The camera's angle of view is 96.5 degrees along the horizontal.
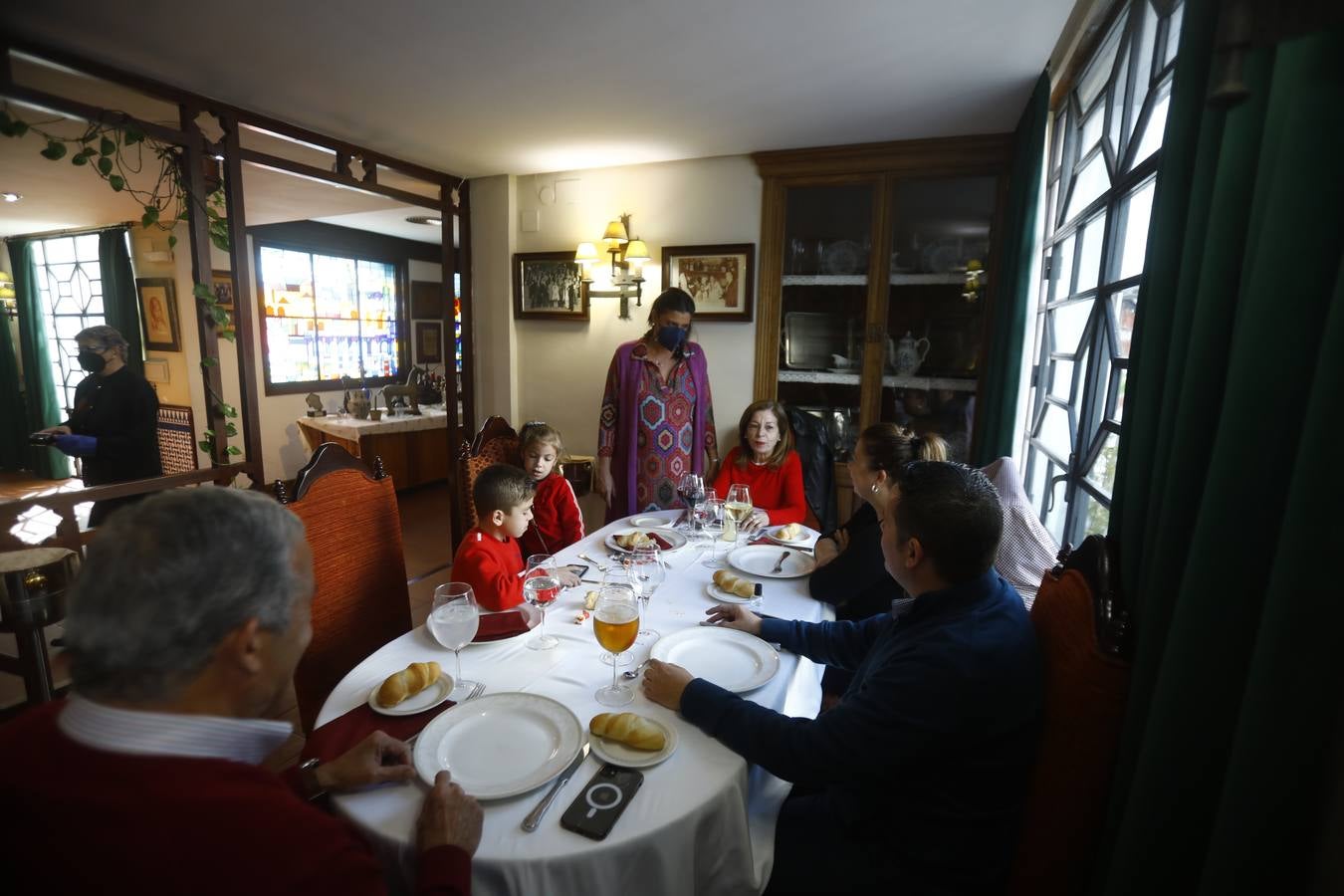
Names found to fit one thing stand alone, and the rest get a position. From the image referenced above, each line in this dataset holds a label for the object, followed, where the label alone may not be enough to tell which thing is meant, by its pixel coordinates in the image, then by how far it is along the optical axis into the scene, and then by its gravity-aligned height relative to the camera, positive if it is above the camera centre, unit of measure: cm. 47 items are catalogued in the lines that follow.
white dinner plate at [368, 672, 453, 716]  107 -64
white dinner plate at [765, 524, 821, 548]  208 -64
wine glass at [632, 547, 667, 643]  148 -53
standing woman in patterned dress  301 -35
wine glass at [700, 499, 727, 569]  197 -56
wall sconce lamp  360 +56
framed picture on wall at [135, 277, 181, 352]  536 +25
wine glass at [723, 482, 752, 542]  206 -51
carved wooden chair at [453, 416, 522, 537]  263 -49
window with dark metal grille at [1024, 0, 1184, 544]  162 +38
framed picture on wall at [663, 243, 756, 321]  358 +47
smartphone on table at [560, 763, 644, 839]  84 -65
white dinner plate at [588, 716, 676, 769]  95 -64
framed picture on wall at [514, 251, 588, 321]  396 +41
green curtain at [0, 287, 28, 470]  453 -50
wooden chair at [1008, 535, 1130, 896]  88 -56
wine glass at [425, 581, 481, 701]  117 -53
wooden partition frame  225 +84
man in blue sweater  96 -61
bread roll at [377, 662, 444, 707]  109 -62
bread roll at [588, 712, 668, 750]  99 -63
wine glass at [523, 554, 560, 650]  135 -58
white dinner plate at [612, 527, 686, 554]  196 -63
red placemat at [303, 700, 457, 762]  99 -66
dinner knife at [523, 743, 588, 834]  84 -66
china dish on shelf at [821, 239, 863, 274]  348 +57
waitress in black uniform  282 -39
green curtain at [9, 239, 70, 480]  448 -11
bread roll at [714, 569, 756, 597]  161 -62
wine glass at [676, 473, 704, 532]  206 -47
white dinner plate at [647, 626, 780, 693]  123 -65
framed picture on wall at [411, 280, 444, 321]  733 +57
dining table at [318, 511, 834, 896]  81 -67
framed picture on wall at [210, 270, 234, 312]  537 +50
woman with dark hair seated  161 -50
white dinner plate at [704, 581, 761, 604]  160 -64
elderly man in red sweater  58 -43
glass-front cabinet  325 +44
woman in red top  279 -50
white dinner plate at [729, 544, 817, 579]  181 -64
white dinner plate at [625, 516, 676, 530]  224 -64
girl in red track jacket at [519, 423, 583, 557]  249 -63
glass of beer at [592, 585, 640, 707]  114 -52
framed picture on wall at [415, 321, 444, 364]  739 +5
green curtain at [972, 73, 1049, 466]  245 +35
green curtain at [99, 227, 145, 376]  335 +33
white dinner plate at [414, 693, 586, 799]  92 -64
